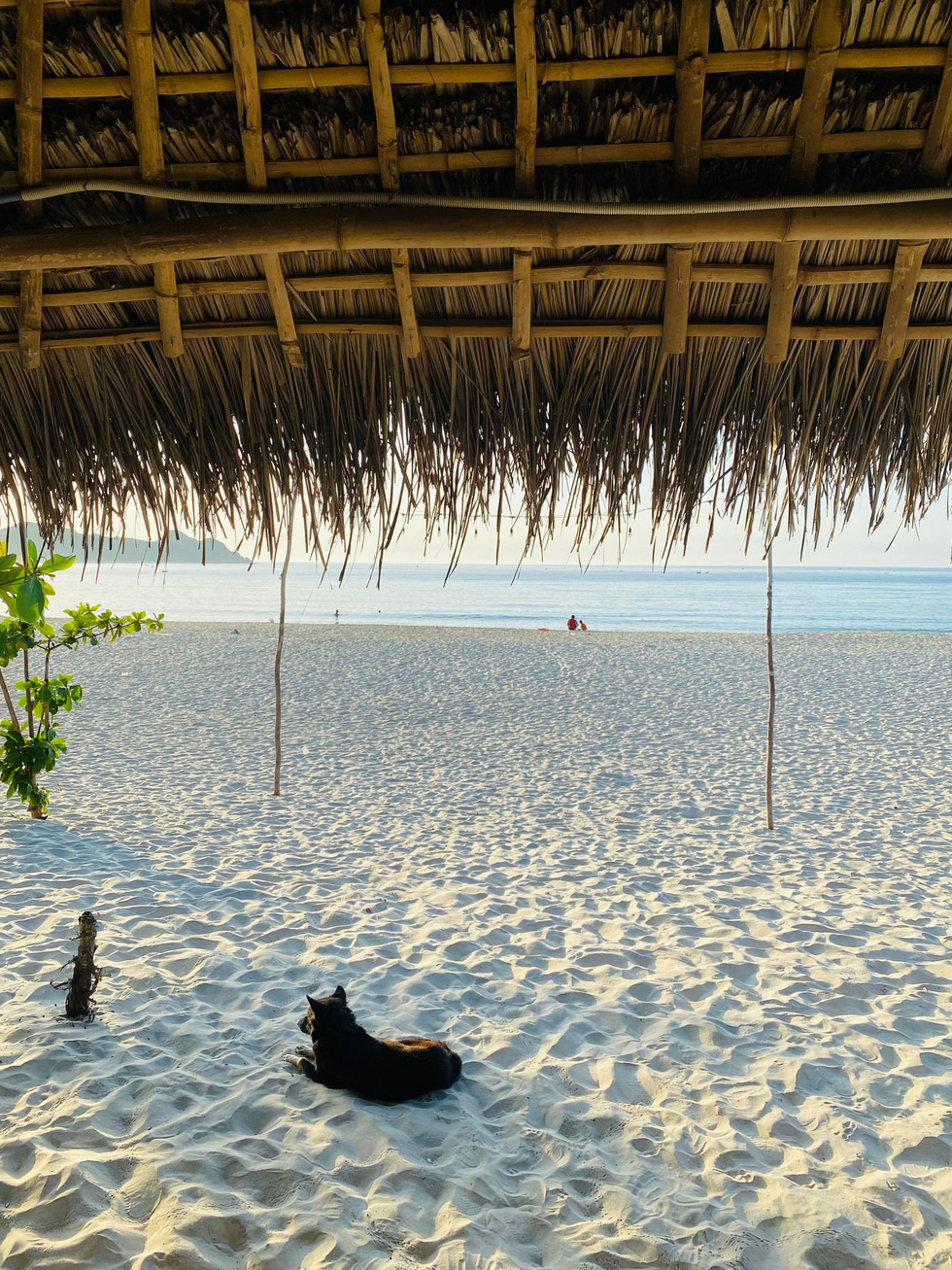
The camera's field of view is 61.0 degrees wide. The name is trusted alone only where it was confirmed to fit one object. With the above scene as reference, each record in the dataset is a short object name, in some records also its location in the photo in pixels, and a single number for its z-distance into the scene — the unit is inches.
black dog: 79.8
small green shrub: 141.4
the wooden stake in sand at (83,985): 86.7
